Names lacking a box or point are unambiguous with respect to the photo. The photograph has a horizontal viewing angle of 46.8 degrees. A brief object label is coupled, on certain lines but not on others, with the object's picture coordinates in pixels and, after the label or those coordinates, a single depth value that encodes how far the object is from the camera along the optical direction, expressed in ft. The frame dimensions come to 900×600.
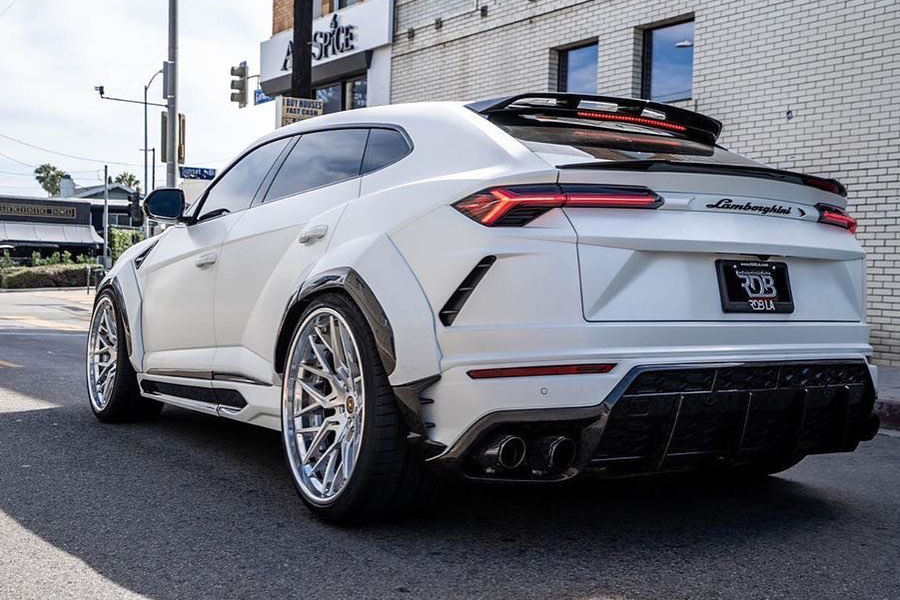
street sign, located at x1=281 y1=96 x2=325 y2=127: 45.32
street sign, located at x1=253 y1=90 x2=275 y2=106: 79.47
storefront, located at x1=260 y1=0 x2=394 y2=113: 62.85
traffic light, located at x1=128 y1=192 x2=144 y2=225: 92.47
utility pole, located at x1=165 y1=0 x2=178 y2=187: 75.25
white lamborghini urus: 10.96
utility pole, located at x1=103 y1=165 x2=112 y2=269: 151.37
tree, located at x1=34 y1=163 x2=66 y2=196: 374.63
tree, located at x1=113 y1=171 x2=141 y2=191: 388.98
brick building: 35.45
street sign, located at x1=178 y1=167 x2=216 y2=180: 65.77
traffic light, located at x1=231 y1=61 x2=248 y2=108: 68.75
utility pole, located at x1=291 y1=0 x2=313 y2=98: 46.14
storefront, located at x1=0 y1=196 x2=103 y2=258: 219.41
